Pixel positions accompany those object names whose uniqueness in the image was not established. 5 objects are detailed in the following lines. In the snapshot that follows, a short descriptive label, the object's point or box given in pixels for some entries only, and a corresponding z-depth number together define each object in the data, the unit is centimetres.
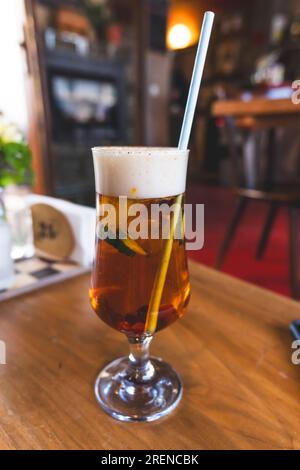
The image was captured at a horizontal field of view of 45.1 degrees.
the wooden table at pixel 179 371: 40
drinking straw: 40
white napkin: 80
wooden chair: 152
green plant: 70
